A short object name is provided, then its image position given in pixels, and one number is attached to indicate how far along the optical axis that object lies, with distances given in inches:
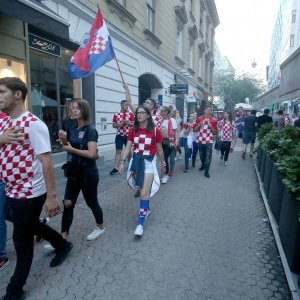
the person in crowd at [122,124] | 277.9
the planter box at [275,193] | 158.6
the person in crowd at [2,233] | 111.8
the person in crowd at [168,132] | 266.8
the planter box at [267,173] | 208.4
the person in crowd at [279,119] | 464.6
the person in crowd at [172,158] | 287.4
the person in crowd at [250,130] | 420.5
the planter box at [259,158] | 308.0
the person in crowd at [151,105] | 214.1
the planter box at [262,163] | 257.0
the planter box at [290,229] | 109.8
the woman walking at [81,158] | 122.6
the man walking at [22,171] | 88.2
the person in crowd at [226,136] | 360.8
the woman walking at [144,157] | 152.9
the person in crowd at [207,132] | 289.3
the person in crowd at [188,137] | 313.4
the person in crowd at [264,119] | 413.4
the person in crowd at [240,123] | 590.9
